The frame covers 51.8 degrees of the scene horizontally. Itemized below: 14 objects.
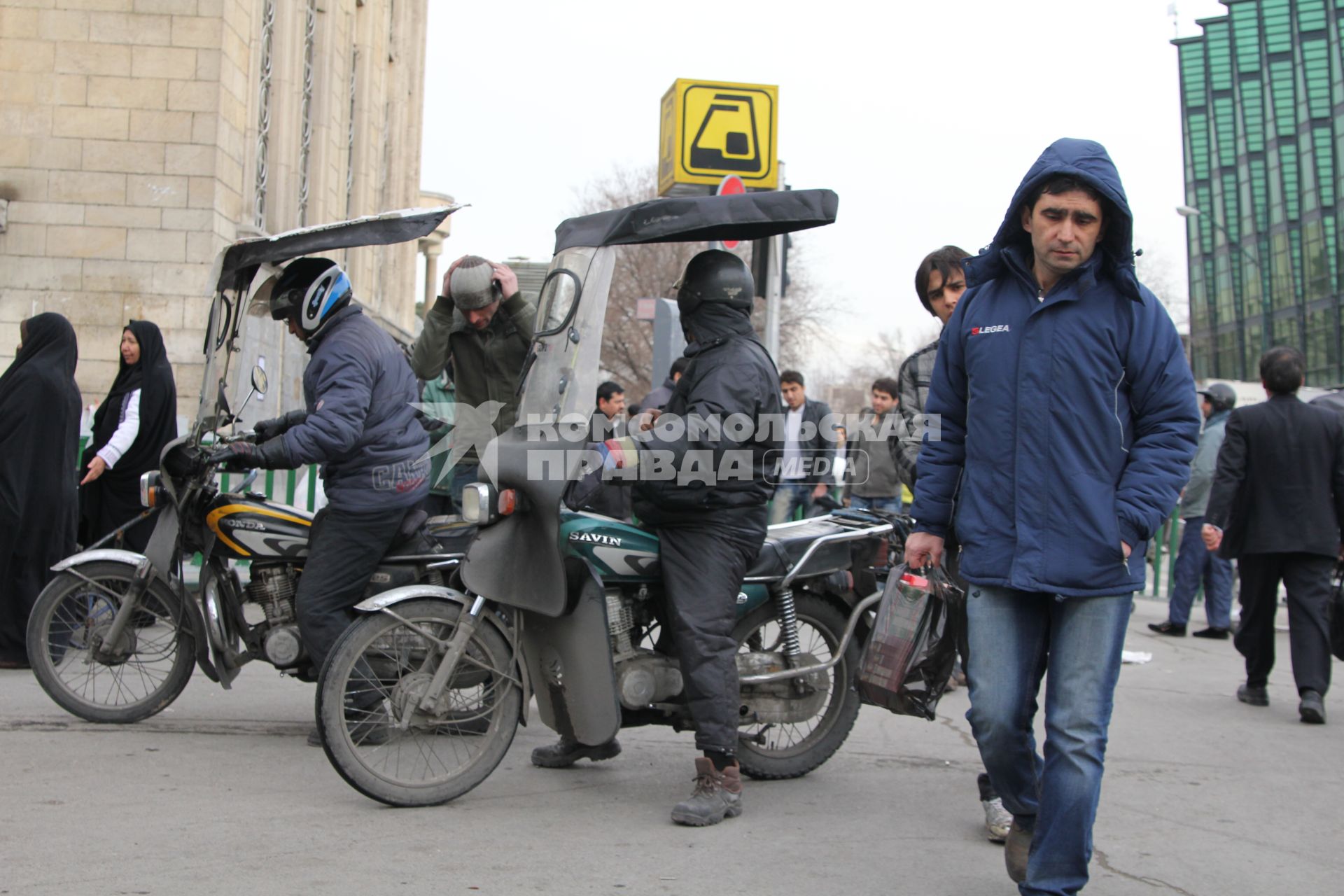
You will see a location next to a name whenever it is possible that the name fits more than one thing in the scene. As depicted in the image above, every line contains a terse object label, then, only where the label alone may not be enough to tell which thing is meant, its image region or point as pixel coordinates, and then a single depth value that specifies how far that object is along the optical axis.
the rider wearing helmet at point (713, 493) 4.68
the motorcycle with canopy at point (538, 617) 4.58
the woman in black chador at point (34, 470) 7.10
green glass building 56.19
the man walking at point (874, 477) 10.29
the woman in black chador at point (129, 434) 7.85
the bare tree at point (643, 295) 43.00
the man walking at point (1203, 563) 10.69
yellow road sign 9.55
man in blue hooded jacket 3.53
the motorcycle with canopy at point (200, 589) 5.56
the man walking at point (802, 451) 11.95
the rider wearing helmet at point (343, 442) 5.29
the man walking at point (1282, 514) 7.34
